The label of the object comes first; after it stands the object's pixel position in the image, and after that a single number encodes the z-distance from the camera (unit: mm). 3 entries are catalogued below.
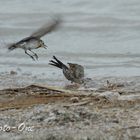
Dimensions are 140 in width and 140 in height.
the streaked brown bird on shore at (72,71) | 14047
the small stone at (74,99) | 11401
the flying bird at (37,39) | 13281
